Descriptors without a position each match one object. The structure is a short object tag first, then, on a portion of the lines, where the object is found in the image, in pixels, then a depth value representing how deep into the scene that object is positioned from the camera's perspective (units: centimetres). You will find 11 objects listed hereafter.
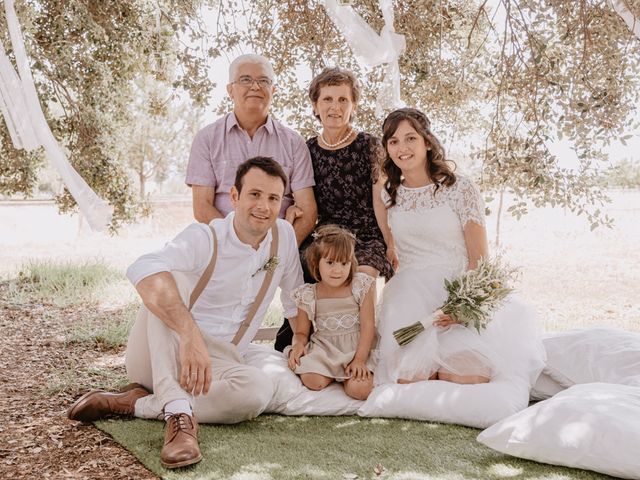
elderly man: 432
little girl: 386
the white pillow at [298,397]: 369
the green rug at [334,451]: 281
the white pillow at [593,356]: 376
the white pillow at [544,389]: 391
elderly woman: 428
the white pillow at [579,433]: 269
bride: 377
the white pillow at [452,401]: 345
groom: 307
